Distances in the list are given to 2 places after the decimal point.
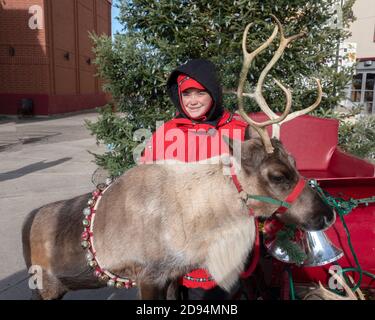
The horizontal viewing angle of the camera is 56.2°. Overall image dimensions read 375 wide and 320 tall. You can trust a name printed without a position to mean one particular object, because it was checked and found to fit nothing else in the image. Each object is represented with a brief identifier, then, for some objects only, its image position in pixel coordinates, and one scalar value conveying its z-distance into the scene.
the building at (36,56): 19.72
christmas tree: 4.18
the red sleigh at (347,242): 2.51
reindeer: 1.91
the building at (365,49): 15.02
